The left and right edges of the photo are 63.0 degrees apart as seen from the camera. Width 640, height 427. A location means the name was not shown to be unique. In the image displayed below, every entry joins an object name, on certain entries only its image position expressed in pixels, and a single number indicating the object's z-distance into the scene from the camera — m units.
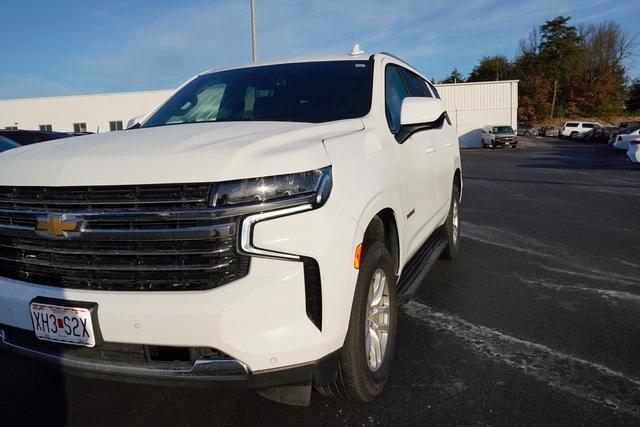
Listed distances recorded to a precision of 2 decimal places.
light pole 16.48
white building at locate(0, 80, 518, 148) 41.03
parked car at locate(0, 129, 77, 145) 11.16
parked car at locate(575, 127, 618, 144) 42.03
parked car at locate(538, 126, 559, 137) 55.41
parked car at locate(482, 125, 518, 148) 36.91
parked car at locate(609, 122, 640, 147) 30.99
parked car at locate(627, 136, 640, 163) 16.78
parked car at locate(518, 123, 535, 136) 52.86
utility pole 69.25
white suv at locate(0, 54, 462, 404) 2.11
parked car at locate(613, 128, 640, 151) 25.30
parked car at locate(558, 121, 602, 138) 48.50
